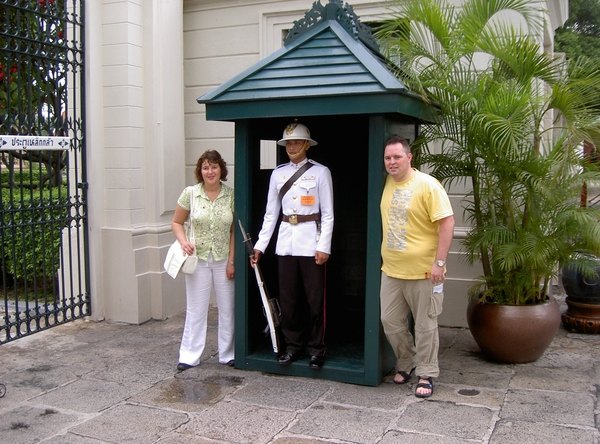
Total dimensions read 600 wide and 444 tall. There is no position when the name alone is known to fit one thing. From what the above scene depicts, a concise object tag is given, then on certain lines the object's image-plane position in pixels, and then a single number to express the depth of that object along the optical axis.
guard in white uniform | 4.88
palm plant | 4.83
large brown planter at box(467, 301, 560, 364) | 5.09
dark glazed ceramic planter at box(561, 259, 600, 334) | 6.20
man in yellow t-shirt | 4.45
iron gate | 5.57
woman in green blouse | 5.16
